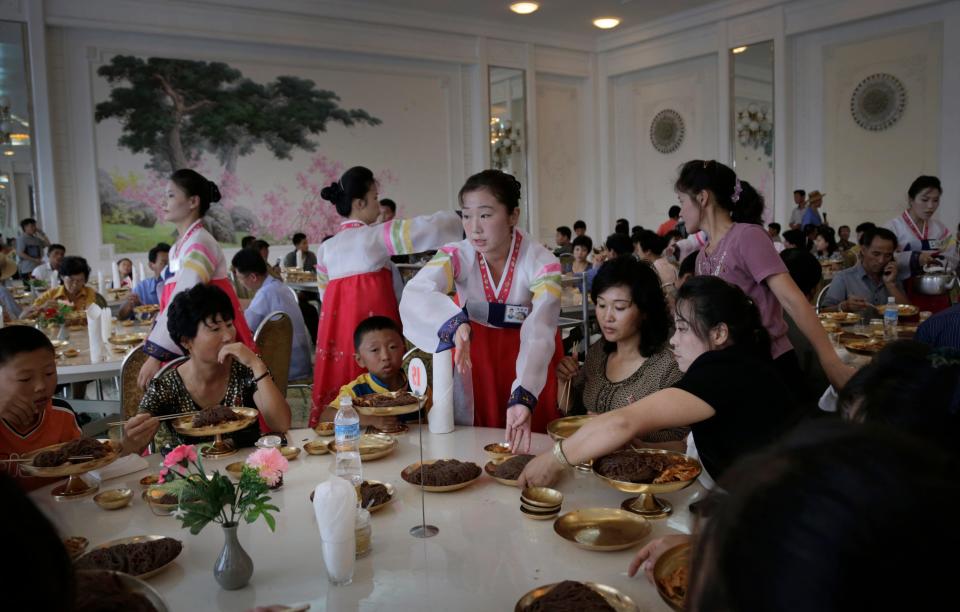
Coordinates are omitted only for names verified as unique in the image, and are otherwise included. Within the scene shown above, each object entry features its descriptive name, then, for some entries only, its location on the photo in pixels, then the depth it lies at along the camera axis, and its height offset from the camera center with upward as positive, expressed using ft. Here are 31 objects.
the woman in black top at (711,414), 5.64 -1.27
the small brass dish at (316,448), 7.52 -1.90
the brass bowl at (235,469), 6.81 -1.91
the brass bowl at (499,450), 7.07 -1.90
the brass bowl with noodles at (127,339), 14.37 -1.33
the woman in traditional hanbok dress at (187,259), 10.69 +0.17
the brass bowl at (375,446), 7.16 -1.85
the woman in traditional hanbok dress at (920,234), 16.15 +0.22
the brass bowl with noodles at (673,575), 4.12 -1.95
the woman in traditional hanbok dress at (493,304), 8.26 -0.53
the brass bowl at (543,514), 5.48 -1.95
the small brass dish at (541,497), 5.55 -1.88
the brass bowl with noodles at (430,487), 6.05 -1.89
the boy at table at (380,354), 9.75 -1.24
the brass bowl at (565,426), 7.73 -1.84
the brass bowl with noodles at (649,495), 5.43 -1.91
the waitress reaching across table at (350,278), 12.69 -0.25
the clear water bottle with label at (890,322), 12.42 -1.35
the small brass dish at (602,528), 5.00 -1.98
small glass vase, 4.60 -1.89
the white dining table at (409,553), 4.47 -2.03
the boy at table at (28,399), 6.89 -1.19
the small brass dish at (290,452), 7.36 -1.90
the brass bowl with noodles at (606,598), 4.09 -1.97
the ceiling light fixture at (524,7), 34.19 +11.99
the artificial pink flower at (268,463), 4.85 -1.33
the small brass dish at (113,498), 6.14 -1.93
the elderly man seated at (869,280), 15.49 -0.77
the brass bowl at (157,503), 5.91 -1.91
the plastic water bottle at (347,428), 6.40 -1.46
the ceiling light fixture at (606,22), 37.70 +12.26
